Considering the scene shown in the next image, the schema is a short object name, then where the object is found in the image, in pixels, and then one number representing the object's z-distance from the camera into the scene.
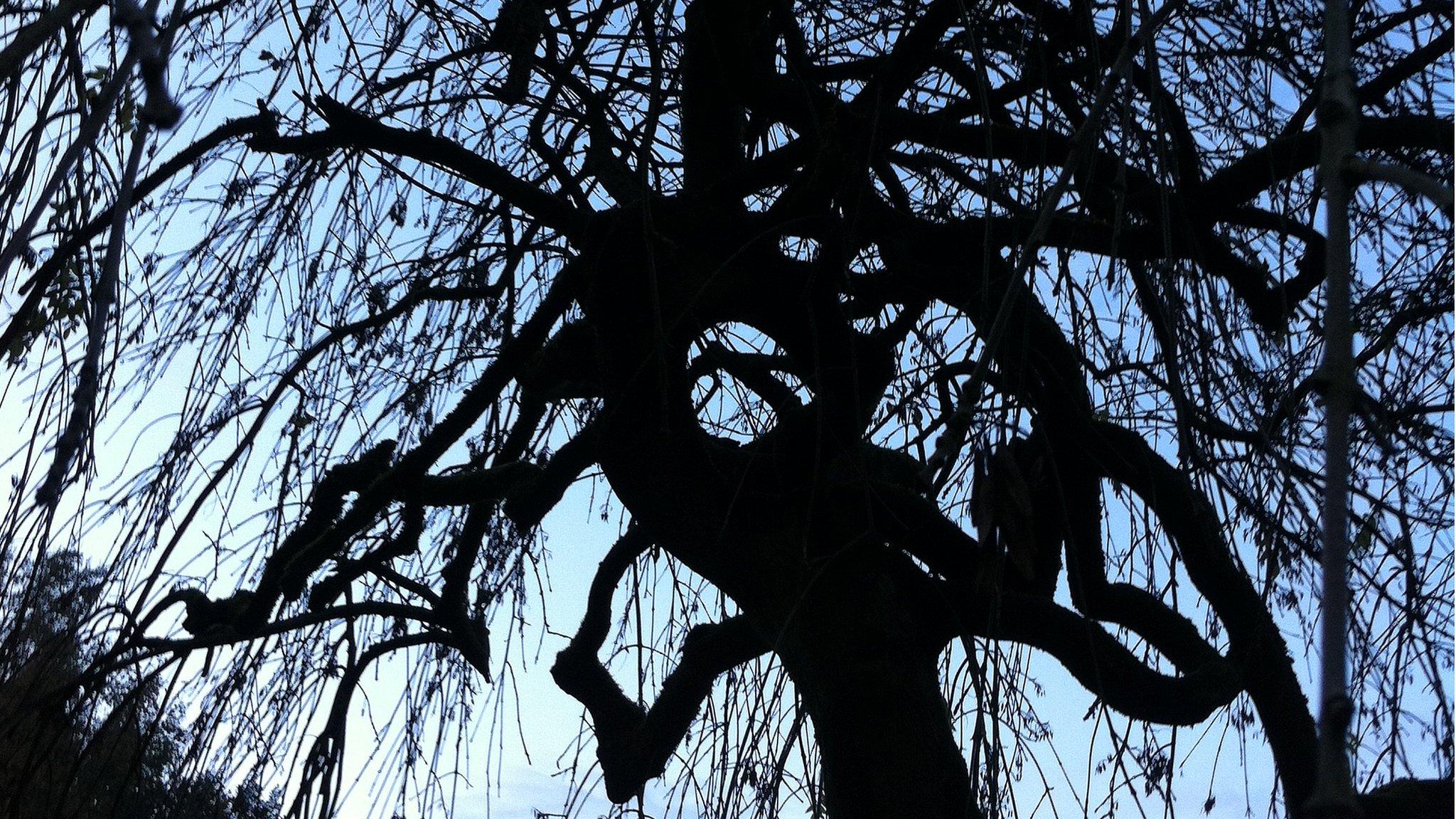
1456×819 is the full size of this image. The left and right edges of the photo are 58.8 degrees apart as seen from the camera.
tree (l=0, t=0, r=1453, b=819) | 2.35
